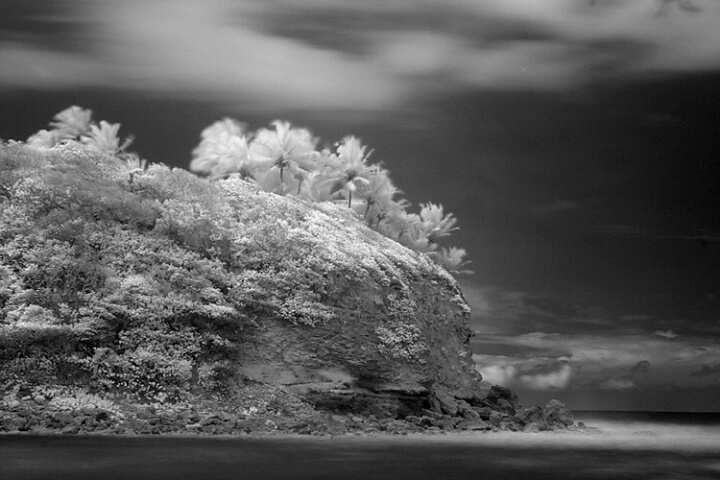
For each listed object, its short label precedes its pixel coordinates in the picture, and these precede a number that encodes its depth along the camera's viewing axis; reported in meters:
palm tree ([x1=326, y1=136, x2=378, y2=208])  62.81
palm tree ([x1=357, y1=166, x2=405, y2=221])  64.44
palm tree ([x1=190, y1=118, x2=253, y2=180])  60.19
